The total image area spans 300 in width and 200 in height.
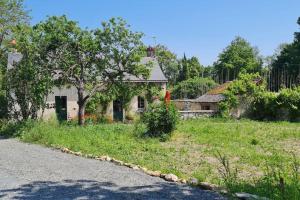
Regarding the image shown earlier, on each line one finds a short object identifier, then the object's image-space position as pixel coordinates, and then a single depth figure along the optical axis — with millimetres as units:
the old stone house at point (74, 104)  27094
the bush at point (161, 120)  15015
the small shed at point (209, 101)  30755
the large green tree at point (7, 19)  28870
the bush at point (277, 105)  25118
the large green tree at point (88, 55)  19395
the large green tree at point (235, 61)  62972
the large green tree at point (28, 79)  17643
